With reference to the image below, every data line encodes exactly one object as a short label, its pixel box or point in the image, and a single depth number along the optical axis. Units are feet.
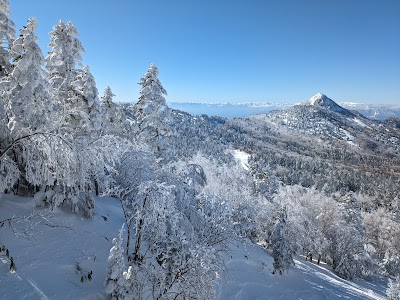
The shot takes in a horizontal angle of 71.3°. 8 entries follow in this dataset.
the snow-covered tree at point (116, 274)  35.04
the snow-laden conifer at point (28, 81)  49.34
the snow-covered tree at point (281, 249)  98.27
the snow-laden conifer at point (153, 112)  86.84
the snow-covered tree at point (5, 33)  54.19
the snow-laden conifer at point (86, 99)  74.41
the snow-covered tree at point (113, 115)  120.16
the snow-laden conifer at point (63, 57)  77.51
